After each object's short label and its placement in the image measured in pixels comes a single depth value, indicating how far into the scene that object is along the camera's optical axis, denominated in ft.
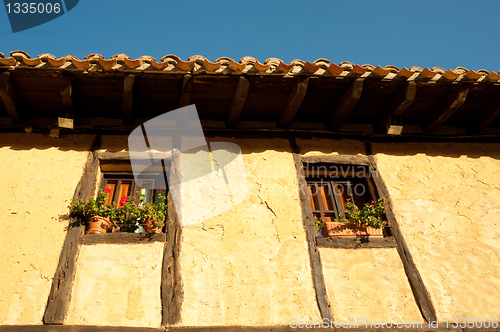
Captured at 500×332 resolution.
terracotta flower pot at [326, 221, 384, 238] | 14.29
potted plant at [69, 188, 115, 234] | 13.83
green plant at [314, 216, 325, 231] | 14.85
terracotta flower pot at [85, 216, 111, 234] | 13.75
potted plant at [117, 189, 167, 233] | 13.84
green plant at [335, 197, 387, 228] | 14.42
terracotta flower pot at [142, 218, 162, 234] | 13.80
